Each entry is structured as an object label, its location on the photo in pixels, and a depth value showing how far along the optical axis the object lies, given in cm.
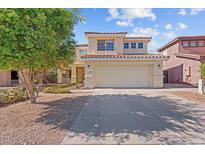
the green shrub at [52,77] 1681
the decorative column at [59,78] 1682
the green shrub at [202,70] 813
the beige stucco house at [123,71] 1140
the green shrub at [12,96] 681
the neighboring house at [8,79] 1550
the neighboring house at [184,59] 1308
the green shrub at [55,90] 925
